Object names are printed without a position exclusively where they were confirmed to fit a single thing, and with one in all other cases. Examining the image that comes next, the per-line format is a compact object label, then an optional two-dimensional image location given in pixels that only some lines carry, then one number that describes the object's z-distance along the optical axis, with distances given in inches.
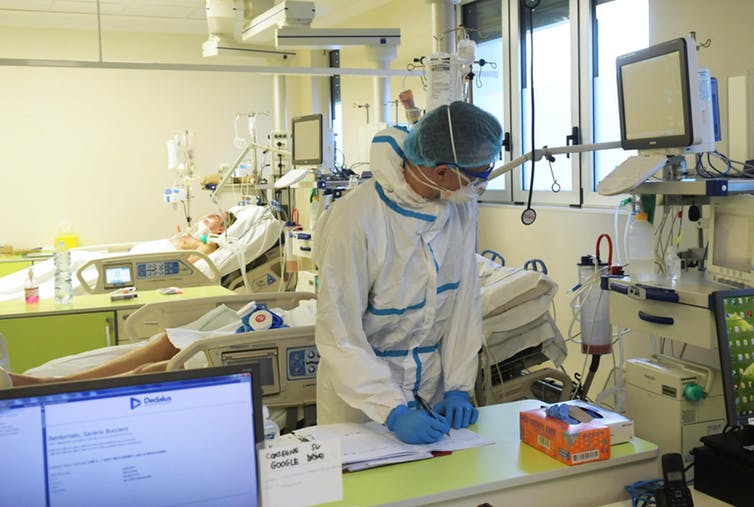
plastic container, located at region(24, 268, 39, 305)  149.6
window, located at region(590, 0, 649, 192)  150.3
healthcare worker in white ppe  71.1
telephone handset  57.0
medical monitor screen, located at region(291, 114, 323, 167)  184.5
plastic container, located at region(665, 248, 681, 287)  87.2
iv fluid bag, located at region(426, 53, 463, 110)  97.6
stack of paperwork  64.0
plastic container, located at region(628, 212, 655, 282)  91.8
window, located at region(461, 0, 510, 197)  191.5
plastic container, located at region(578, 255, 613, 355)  106.7
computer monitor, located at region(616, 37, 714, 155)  79.3
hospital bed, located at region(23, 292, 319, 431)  94.5
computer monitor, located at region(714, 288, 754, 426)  60.9
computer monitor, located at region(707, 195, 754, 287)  76.2
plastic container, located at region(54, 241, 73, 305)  150.2
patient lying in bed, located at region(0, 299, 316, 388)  106.6
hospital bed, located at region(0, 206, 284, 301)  201.8
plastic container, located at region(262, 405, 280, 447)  57.7
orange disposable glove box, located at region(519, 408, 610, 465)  63.3
